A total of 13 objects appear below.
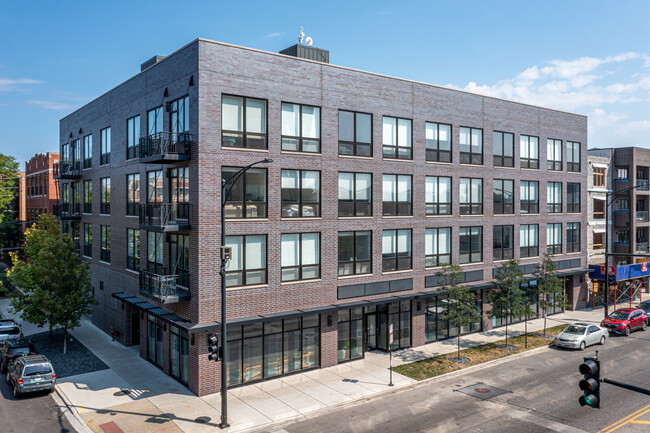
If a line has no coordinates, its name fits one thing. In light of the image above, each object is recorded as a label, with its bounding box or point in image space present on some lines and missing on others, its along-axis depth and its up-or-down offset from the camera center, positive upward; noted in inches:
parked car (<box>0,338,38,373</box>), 976.9 -276.5
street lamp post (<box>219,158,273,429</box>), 724.0 -189.9
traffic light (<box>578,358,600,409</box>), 453.2 -156.0
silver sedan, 1131.3 -287.2
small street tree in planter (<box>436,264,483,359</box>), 1052.5 -199.4
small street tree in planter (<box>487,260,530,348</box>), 1140.5 -196.0
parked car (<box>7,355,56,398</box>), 839.7 -278.9
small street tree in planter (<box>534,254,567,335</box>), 1248.2 -181.7
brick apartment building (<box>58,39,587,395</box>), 884.0 +15.1
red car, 1270.9 -283.1
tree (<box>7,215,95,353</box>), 1142.3 -175.8
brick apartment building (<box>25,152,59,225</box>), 2159.2 +115.2
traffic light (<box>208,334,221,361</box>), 722.2 -199.3
